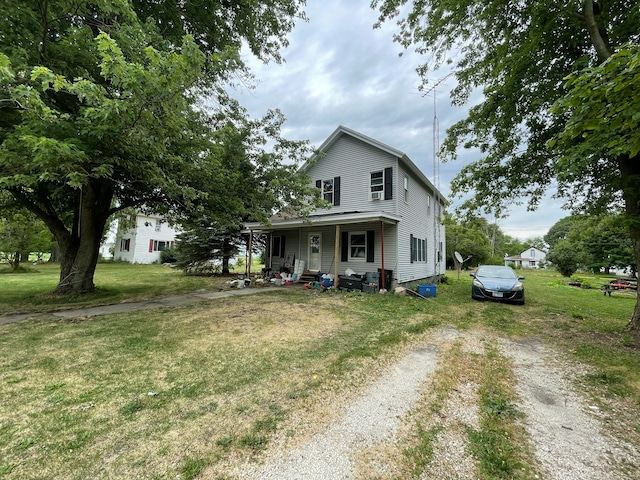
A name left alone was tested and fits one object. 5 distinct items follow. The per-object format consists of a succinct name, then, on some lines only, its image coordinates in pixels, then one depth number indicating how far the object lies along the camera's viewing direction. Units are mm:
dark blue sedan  9050
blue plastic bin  10016
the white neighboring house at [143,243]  25719
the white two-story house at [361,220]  11422
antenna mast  8749
